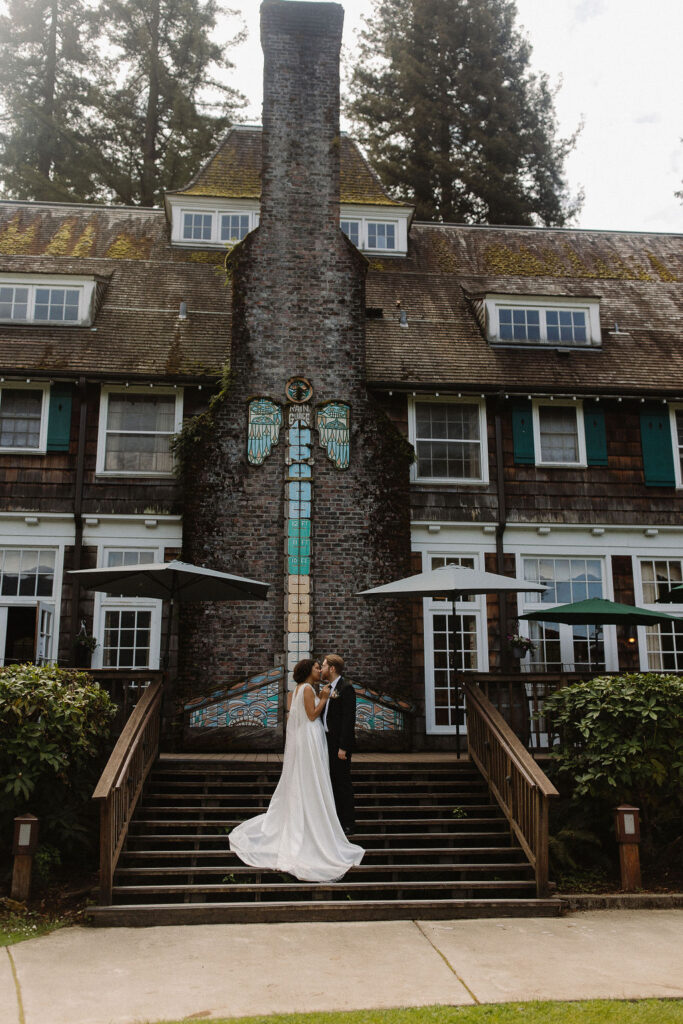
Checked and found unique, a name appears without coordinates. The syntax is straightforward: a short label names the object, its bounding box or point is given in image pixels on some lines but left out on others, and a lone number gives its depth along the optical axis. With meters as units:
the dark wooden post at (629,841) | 9.25
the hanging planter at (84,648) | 14.23
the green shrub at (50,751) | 9.01
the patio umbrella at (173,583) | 11.14
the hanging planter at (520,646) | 14.66
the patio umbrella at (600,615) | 12.99
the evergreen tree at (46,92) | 29.31
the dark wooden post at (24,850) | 8.42
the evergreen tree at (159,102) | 30.02
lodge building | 14.37
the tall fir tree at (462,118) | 30.77
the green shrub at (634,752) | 9.90
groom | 9.20
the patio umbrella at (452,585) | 11.23
